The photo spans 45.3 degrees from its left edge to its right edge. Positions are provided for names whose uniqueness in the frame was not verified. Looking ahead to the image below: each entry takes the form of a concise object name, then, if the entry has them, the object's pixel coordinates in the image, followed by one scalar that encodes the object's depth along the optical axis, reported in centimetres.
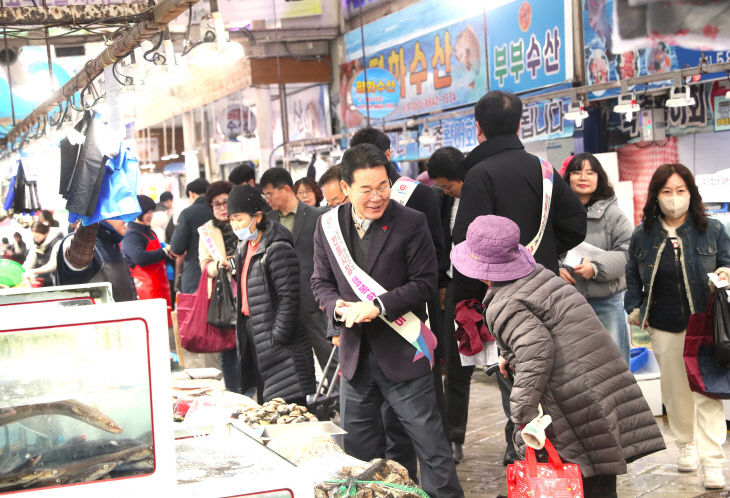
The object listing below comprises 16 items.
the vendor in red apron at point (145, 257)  909
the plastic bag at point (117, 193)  490
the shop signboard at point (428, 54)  1264
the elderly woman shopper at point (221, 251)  731
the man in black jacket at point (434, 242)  471
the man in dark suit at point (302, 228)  681
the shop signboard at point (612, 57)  934
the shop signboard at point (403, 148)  1435
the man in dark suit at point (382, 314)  413
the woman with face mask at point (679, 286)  526
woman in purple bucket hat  362
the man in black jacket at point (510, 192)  479
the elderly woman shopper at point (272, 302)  587
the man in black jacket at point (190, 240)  862
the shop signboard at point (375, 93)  1259
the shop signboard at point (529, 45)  1077
